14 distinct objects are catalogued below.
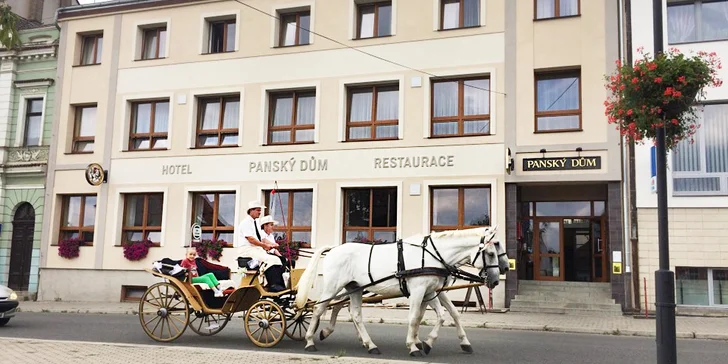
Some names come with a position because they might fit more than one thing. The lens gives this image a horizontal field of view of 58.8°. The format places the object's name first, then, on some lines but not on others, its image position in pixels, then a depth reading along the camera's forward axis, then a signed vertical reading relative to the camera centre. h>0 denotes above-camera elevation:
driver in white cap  10.17 -0.11
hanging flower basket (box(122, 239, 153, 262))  20.89 -0.37
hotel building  18.66 +3.71
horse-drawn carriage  9.09 -0.63
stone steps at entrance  16.64 -1.26
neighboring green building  22.61 +3.04
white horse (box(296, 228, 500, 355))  9.03 -0.33
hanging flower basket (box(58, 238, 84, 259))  21.75 -0.41
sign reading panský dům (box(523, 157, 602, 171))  17.27 +2.36
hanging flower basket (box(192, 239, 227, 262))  20.16 -0.24
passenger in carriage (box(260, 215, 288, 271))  10.38 +0.15
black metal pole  6.35 -0.40
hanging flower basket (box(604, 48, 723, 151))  7.53 +1.97
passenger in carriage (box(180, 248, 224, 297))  10.52 -0.57
